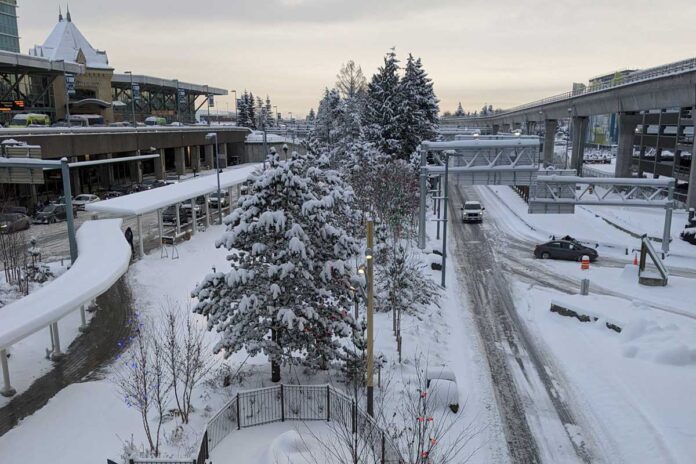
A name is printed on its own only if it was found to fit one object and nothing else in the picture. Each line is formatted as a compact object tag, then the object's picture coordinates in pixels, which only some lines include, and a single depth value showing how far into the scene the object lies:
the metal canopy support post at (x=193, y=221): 35.78
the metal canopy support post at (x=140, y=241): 28.58
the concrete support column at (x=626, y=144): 57.81
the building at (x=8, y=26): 74.50
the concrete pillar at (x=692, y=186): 41.81
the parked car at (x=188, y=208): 42.00
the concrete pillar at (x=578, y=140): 63.47
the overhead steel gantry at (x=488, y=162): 32.28
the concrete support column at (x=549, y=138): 80.75
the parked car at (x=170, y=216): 39.69
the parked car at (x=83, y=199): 46.42
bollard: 24.83
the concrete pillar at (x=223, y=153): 83.28
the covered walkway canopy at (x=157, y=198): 27.25
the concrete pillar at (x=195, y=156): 80.56
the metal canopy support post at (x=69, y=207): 20.17
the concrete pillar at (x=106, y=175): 60.92
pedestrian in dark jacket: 29.06
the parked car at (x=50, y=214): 40.22
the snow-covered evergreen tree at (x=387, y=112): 53.19
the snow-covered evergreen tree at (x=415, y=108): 53.66
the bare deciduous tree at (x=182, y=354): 12.51
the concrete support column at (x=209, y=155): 91.25
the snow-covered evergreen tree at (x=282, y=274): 13.88
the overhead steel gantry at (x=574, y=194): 33.00
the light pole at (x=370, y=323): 12.83
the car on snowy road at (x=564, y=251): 32.69
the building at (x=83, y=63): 75.75
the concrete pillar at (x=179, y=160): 73.88
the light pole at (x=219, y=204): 37.66
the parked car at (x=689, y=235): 35.41
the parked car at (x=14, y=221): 34.69
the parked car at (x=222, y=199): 47.91
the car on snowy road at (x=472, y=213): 44.44
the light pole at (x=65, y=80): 60.12
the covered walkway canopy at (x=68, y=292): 13.72
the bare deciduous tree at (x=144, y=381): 11.64
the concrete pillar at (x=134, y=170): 66.34
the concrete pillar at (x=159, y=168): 66.44
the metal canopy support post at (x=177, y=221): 32.97
